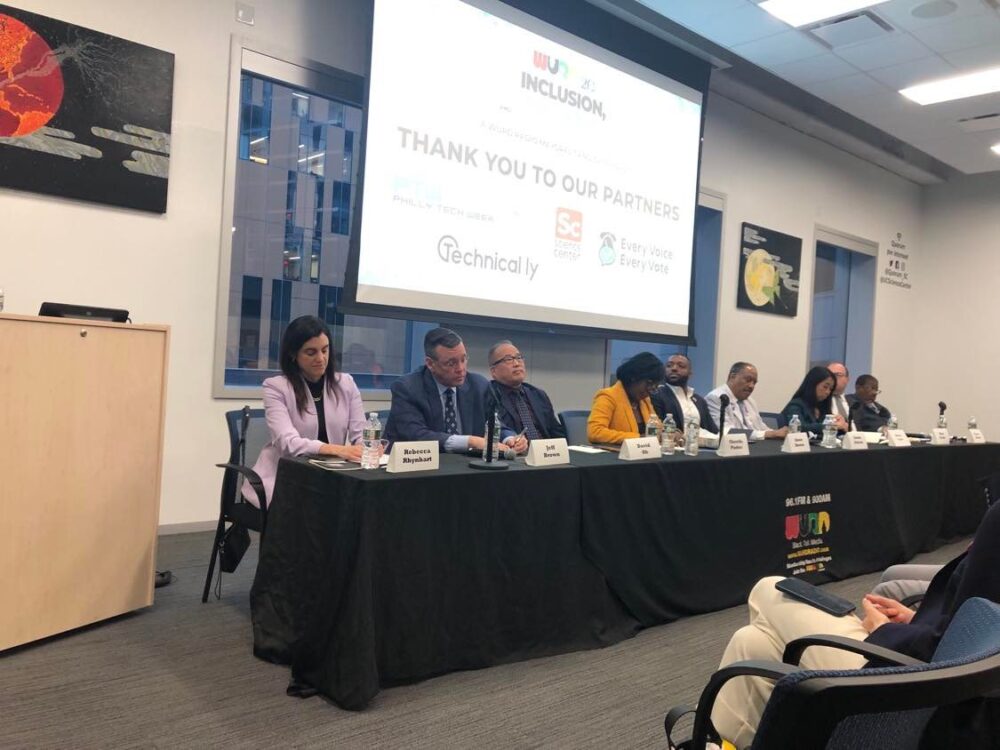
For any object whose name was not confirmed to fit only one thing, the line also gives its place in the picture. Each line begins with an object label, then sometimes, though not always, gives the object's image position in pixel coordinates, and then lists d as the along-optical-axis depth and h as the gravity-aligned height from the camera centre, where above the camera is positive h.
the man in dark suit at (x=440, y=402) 2.93 -0.19
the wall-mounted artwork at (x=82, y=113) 3.04 +0.98
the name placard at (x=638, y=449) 2.71 -0.30
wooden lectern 2.16 -0.43
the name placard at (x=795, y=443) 3.30 -0.29
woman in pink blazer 2.61 -0.20
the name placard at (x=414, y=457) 2.08 -0.30
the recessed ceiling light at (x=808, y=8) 4.33 +2.25
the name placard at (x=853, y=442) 3.64 -0.29
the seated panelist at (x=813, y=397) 4.59 -0.10
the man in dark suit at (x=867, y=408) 5.88 -0.19
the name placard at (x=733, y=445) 2.98 -0.29
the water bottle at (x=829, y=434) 3.62 -0.26
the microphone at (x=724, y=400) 4.07 -0.15
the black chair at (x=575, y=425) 3.70 -0.30
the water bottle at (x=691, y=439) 2.99 -0.27
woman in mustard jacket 3.44 -0.13
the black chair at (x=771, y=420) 5.13 -0.29
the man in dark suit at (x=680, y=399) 4.02 -0.15
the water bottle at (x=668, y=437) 3.04 -0.28
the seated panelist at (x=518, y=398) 3.27 -0.17
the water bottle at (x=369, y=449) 2.14 -0.28
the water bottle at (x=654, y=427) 3.19 -0.25
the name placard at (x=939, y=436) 4.32 -0.28
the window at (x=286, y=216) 3.90 +0.74
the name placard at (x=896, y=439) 3.98 -0.29
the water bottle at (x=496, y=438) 2.38 -0.26
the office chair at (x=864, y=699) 0.70 -0.31
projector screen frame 3.77 +2.13
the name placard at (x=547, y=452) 2.41 -0.30
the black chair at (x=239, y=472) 2.63 -0.46
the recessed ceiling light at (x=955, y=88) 5.33 +2.30
